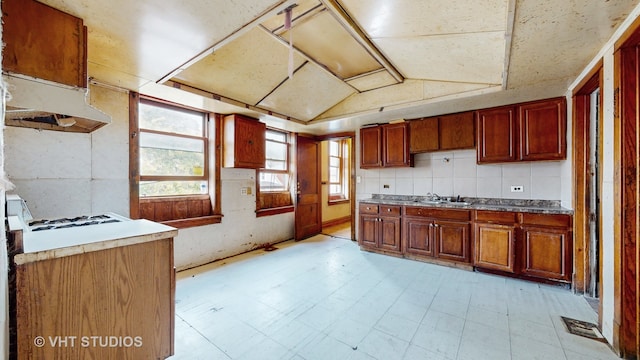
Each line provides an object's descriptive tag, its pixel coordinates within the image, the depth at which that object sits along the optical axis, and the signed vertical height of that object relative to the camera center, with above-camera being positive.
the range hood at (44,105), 1.30 +0.43
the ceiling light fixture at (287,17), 1.93 +1.31
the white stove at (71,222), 1.58 -0.30
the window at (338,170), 6.65 +0.25
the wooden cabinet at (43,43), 1.31 +0.79
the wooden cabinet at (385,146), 3.85 +0.53
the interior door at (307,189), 4.80 -0.22
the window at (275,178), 4.46 +0.02
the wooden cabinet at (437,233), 3.20 -0.76
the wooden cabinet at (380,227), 3.72 -0.77
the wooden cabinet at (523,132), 2.80 +0.56
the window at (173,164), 2.83 +0.20
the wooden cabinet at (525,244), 2.63 -0.76
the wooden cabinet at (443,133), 3.37 +0.65
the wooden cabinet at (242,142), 3.54 +0.55
